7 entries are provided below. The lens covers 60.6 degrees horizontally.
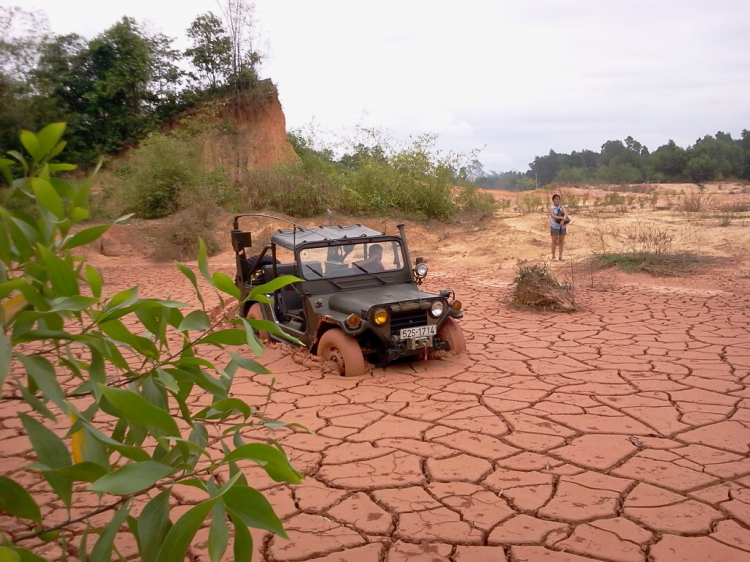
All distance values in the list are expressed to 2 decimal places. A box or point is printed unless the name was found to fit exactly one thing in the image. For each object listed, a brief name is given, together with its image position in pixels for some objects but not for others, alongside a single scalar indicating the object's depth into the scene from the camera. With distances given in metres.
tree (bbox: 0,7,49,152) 17.75
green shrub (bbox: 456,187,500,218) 18.64
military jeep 5.60
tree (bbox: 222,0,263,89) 22.28
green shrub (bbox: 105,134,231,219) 17.30
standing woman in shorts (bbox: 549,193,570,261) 12.39
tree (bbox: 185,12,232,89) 21.97
